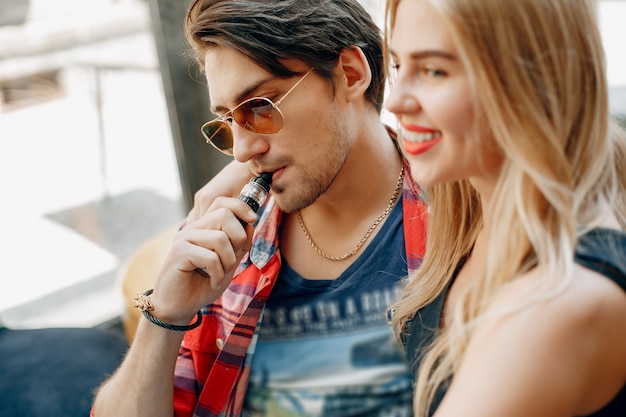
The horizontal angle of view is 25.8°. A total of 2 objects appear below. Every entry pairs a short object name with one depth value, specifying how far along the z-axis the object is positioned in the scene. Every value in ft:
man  4.50
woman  3.57
